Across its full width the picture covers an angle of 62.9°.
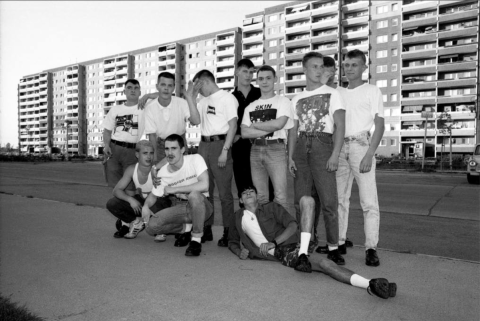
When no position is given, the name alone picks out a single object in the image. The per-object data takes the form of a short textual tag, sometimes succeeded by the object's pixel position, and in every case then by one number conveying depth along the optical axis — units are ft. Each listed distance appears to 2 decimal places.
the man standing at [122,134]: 19.92
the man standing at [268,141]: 15.51
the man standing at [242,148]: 16.96
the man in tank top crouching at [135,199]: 17.03
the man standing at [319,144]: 13.80
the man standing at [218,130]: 16.33
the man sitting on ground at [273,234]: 12.03
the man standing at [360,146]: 13.71
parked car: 53.67
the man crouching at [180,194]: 15.39
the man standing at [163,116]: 18.20
